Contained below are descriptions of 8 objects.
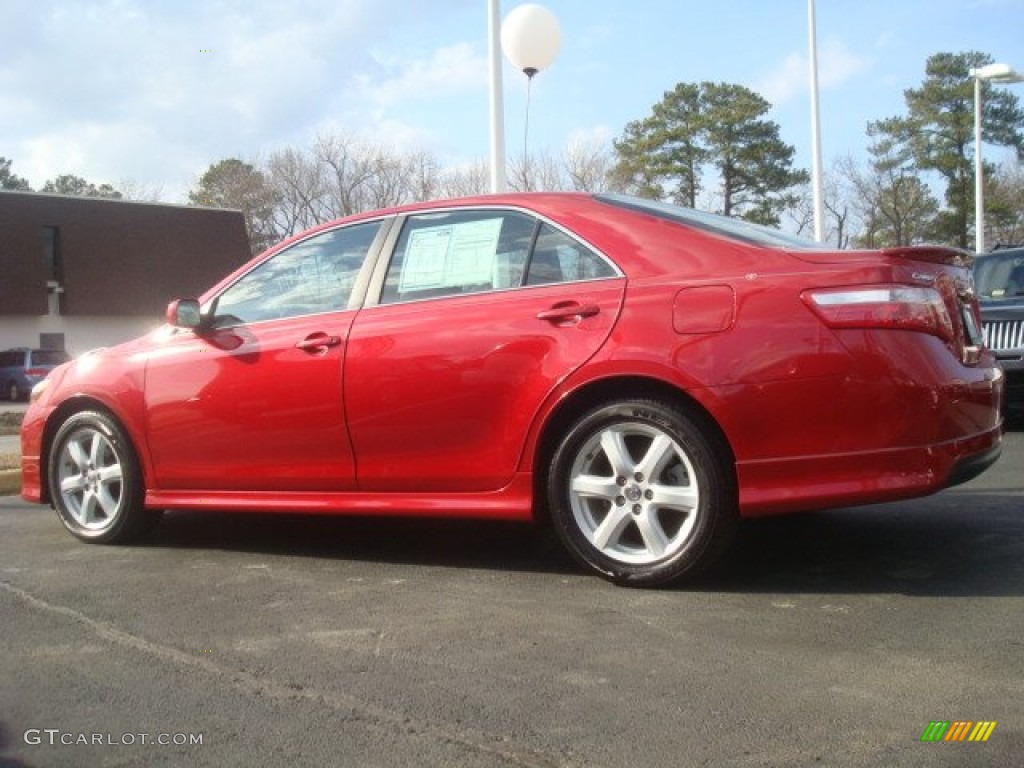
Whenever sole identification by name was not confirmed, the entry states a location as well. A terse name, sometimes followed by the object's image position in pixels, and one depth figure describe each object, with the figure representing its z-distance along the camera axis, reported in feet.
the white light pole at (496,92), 36.11
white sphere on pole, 35.01
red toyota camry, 12.07
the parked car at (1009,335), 28.96
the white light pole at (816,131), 61.93
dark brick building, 121.19
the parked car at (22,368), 99.55
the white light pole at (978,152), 72.18
